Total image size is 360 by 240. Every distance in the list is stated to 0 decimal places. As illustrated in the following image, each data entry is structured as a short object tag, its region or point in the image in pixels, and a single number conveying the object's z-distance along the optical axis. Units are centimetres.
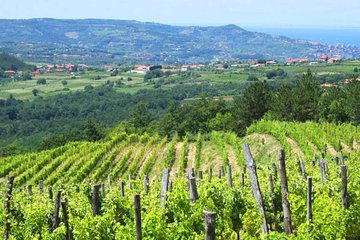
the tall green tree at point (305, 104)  4812
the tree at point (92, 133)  5896
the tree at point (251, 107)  5116
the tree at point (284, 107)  4875
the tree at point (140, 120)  6650
